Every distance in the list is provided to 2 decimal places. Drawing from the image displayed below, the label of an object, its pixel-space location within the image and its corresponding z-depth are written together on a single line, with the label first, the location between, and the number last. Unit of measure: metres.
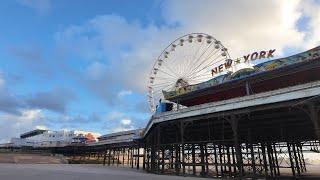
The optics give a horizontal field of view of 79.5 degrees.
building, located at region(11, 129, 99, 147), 73.88
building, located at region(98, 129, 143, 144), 36.33
